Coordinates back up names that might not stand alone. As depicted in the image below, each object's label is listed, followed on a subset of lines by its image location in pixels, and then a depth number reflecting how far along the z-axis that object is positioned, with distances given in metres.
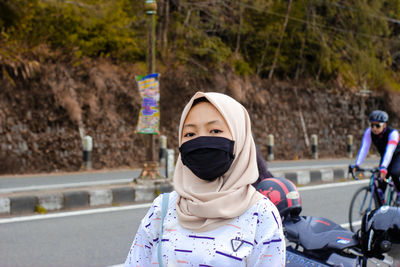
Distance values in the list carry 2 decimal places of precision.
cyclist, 5.82
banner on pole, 9.22
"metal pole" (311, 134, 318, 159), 20.55
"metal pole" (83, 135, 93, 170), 13.27
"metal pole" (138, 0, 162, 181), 9.16
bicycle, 6.14
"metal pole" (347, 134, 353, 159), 22.06
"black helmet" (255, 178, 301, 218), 2.96
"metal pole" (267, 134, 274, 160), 18.61
